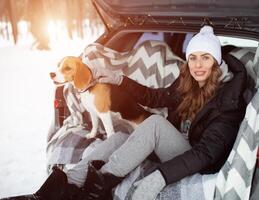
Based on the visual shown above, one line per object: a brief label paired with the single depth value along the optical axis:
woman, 1.52
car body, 1.82
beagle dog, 2.22
